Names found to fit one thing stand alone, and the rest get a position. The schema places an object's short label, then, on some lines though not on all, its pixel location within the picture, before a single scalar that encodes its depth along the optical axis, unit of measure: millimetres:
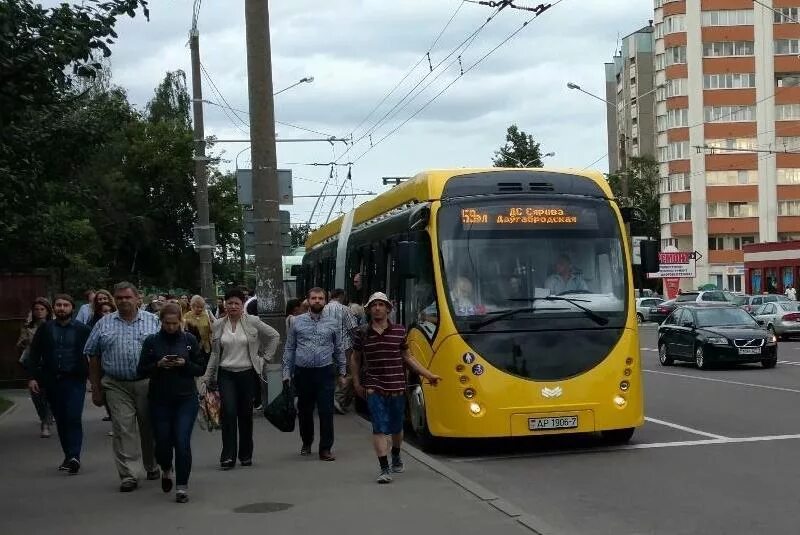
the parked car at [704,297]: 53025
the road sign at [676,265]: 54469
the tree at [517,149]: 95812
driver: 12375
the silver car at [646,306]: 62153
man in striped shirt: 10195
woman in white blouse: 11242
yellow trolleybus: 11859
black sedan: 24812
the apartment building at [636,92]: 107069
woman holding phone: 9500
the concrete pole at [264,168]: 16094
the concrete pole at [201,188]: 26875
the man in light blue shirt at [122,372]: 10086
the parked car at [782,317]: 38531
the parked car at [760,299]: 46275
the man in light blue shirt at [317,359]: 11680
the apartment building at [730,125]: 79125
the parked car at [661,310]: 55294
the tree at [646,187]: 105688
